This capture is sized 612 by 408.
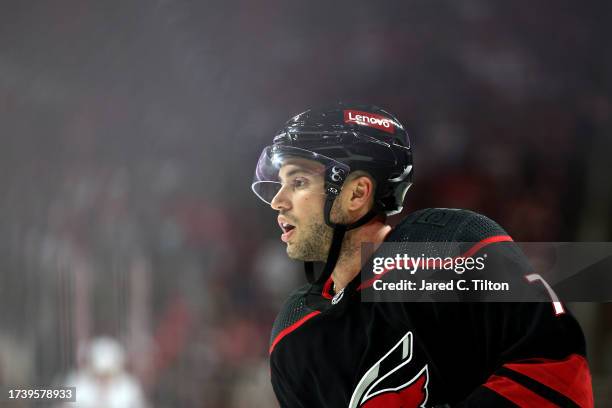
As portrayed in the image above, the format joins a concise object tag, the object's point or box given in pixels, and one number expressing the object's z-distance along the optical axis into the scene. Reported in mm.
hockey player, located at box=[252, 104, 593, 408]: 9082
